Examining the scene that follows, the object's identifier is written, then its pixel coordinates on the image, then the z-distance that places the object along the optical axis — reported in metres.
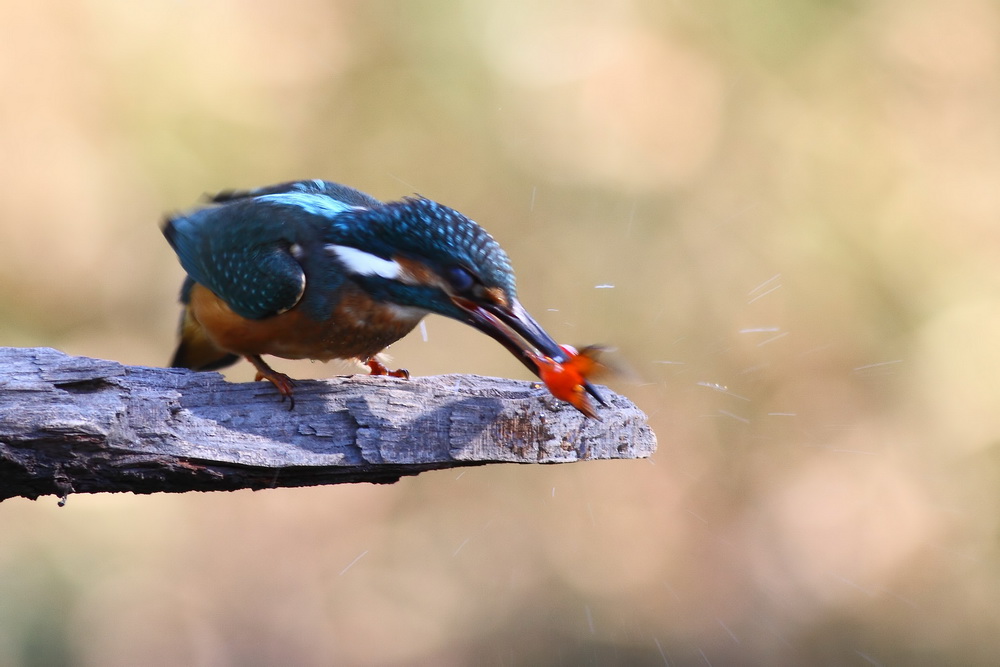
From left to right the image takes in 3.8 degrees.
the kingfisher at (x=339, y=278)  3.96
